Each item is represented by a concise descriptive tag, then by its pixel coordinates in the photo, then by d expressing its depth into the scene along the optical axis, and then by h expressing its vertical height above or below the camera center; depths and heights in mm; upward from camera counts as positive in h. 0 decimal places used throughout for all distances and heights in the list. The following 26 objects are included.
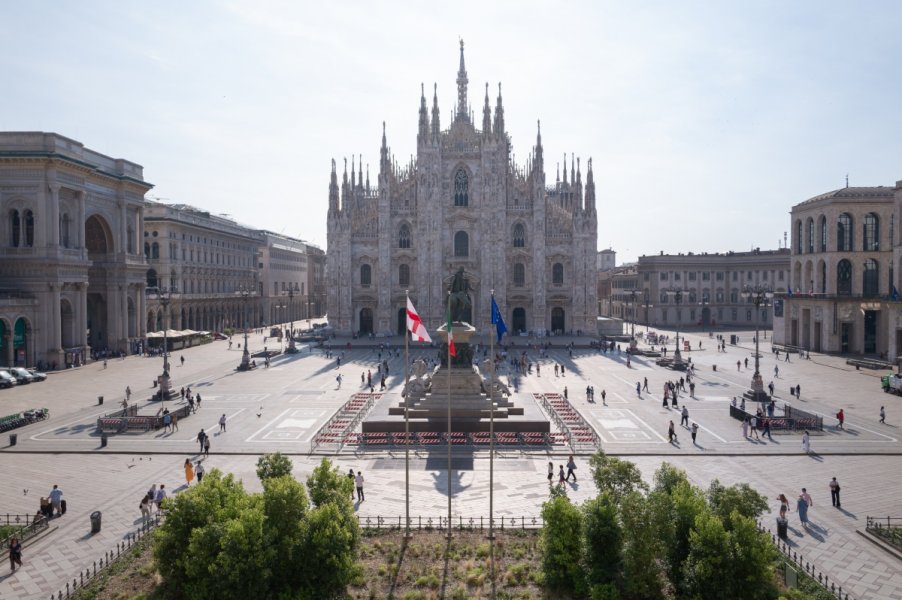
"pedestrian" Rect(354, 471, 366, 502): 21781 -6616
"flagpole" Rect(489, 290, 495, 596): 17398 -6695
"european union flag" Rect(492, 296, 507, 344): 22812 -1131
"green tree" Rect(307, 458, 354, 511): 15180 -4690
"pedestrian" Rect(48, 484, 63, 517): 20266 -6481
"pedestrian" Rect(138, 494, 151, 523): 19844 -6614
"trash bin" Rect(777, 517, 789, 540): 18391 -6870
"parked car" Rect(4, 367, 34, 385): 45531 -5731
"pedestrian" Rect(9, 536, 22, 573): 16625 -6692
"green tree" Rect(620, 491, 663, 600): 14078 -5778
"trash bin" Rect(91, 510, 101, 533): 19078 -6795
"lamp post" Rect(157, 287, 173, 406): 38688 -5721
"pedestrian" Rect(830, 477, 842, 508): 21016 -6704
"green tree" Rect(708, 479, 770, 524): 14578 -4872
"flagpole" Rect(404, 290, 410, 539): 17938 -6094
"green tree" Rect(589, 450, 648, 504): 15867 -4639
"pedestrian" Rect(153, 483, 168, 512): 20594 -6488
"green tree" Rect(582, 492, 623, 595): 14609 -5732
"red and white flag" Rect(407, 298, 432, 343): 21156 -1172
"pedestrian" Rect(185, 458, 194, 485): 23531 -6590
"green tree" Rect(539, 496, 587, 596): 14820 -5975
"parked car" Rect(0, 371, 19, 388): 43844 -5897
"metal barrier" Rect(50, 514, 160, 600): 15344 -7011
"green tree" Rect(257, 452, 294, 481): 16953 -4597
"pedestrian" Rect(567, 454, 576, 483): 23430 -6488
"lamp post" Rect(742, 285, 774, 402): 38906 -6297
